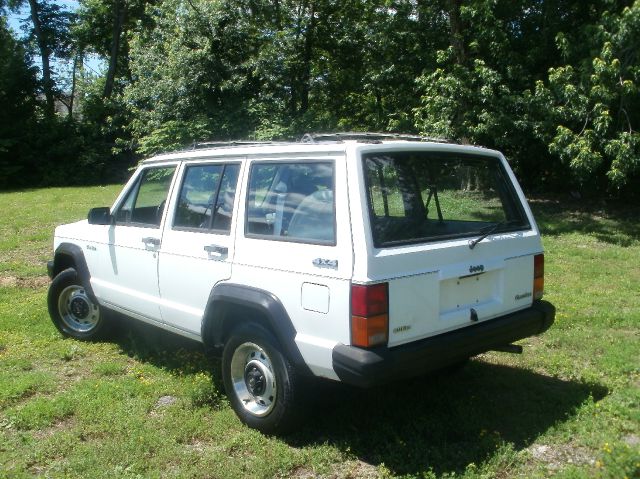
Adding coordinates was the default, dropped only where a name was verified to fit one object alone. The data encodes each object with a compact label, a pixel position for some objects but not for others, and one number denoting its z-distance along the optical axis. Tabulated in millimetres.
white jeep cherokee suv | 3561
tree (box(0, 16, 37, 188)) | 26969
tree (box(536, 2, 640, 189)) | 11156
